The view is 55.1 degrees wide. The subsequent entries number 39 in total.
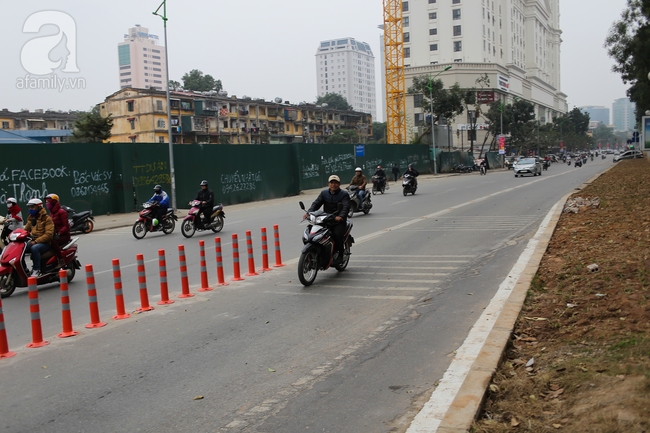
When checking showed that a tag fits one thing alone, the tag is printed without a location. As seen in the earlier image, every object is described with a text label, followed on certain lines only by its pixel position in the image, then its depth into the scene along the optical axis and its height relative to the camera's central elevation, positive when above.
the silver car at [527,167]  46.00 -1.37
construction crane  88.06 +11.54
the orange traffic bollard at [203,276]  9.32 -1.66
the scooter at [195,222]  16.75 -1.53
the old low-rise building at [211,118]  69.75 +5.81
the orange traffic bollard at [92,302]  7.36 -1.57
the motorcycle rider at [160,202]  17.11 -0.96
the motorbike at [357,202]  20.55 -1.48
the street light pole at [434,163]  58.43 -0.91
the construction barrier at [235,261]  10.01 -1.58
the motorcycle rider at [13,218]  10.96 -0.81
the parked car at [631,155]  77.96 -1.40
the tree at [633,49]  44.31 +7.13
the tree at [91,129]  52.84 +3.49
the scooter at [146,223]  16.92 -1.49
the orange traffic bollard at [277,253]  11.23 -1.68
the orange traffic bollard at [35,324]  6.66 -1.61
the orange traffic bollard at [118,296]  7.77 -1.59
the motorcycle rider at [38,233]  10.02 -0.98
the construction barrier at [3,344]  6.32 -1.73
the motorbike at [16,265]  9.58 -1.42
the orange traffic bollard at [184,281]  8.88 -1.64
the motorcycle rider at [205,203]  16.86 -1.05
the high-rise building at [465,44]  95.81 +17.35
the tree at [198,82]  119.88 +16.09
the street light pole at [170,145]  25.02 +0.88
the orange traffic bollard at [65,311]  7.02 -1.58
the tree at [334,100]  148.70 +14.19
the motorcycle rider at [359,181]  21.31 -0.82
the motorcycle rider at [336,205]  10.02 -0.76
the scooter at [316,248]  9.27 -1.34
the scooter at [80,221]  18.78 -1.52
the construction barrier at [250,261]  10.48 -1.67
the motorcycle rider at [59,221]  10.79 -0.85
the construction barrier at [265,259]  10.91 -1.70
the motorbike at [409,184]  29.41 -1.38
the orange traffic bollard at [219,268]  9.68 -1.61
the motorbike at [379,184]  31.28 -1.39
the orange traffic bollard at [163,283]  8.39 -1.57
